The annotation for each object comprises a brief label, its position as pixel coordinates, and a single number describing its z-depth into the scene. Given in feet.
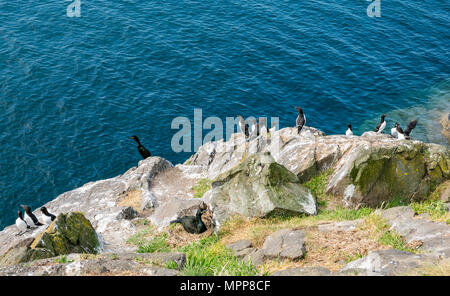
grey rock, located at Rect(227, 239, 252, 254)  54.24
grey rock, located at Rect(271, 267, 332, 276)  39.58
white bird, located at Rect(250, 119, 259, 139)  97.68
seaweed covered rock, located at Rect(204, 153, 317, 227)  64.64
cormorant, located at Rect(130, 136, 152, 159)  112.47
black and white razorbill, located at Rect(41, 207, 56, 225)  82.38
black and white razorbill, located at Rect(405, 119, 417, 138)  100.78
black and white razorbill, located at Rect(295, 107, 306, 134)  91.20
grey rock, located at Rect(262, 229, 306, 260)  49.60
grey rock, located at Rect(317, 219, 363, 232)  55.08
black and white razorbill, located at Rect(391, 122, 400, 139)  104.80
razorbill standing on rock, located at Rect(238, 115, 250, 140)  97.05
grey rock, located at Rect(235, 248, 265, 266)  49.39
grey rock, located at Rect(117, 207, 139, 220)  79.96
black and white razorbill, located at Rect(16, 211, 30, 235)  81.10
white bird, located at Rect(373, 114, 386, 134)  110.52
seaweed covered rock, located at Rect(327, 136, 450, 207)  69.15
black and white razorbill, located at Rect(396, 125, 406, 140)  100.14
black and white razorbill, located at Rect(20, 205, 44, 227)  80.52
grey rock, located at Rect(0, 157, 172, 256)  74.94
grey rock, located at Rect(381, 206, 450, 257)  45.19
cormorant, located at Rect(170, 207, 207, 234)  66.64
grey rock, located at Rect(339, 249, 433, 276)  37.06
